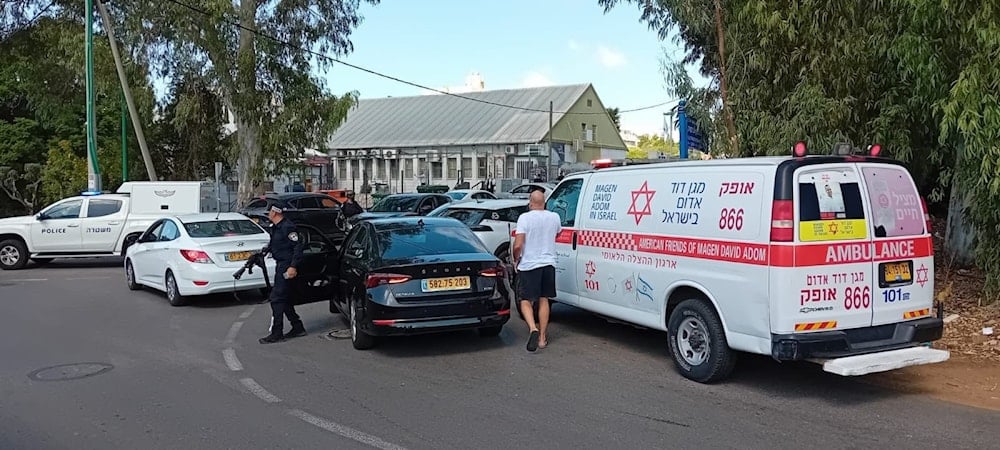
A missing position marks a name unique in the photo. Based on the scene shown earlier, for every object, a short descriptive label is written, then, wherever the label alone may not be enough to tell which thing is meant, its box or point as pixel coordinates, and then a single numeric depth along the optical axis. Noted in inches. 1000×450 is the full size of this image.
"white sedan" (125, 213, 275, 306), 472.1
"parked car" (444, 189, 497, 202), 1154.0
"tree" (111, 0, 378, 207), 1015.0
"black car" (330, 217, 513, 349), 320.8
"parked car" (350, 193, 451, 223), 934.9
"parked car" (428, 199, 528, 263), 563.2
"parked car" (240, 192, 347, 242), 788.6
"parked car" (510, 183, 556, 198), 1095.2
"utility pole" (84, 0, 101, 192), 917.8
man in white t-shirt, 337.1
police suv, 698.2
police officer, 364.5
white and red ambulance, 243.9
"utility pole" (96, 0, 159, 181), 981.2
